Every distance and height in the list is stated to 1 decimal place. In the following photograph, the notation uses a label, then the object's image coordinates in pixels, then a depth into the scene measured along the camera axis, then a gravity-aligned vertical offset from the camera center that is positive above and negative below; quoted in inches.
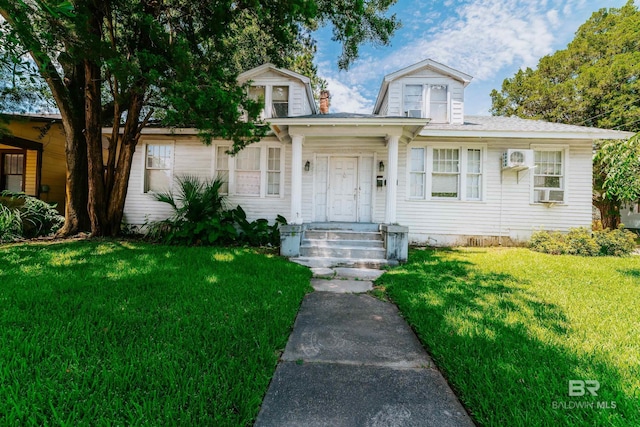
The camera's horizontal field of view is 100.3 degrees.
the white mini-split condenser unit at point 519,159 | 289.2 +65.6
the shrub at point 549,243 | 272.2 -24.1
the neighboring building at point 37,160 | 382.9 +76.1
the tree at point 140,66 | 203.6 +122.7
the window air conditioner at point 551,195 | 305.8 +28.4
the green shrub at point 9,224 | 260.4 -15.2
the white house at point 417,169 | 304.3 +56.1
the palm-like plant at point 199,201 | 280.5 +12.4
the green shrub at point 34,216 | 291.1 -7.0
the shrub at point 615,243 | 264.2 -21.7
